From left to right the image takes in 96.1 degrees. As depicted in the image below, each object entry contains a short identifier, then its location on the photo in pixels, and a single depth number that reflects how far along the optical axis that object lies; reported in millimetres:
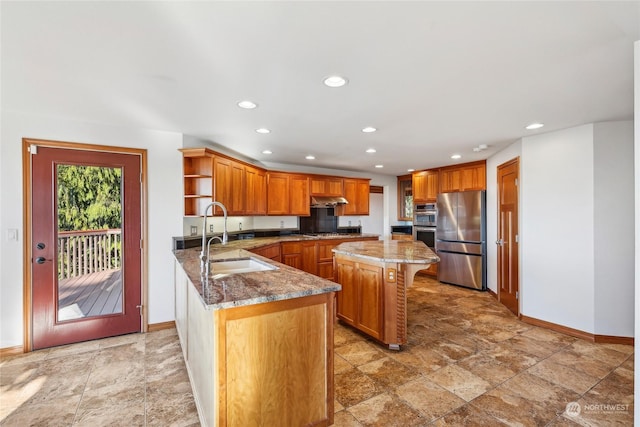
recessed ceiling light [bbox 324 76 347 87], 2008
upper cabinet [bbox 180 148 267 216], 3463
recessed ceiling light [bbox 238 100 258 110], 2469
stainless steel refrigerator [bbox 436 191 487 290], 4957
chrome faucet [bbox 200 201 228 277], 2041
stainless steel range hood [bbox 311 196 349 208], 5605
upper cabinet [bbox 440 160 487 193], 5066
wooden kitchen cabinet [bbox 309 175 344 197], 5586
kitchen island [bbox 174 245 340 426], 1475
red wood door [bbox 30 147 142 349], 2871
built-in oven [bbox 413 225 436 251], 5958
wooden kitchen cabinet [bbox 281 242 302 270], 4801
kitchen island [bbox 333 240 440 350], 2801
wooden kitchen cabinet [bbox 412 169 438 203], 5891
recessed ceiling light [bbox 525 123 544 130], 3091
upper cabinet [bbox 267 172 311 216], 5102
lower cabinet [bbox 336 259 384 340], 2912
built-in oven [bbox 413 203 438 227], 5957
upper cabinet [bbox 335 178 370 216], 5980
